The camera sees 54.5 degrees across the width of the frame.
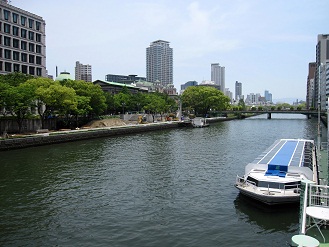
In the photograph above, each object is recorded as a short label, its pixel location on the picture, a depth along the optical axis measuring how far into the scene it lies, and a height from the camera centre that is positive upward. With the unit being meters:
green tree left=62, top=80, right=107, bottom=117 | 86.43 +6.32
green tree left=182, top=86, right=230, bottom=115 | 164.88 +9.26
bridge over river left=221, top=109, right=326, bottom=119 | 157.00 +2.89
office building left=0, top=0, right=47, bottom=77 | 89.44 +22.59
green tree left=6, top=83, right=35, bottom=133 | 59.41 +3.13
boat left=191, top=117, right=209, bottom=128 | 114.56 -2.27
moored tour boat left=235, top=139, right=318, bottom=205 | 22.31 -4.67
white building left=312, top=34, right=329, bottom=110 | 166.52 +15.47
